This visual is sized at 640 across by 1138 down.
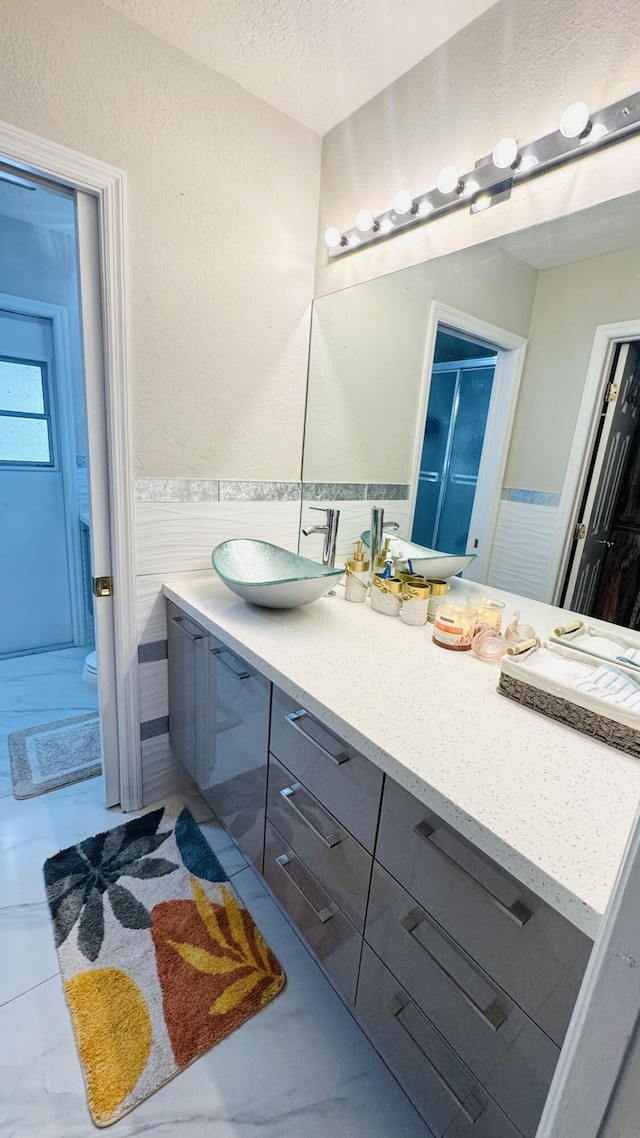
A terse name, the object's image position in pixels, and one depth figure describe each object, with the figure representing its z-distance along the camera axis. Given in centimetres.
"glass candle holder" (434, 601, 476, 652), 119
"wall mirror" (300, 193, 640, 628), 100
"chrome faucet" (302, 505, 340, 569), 173
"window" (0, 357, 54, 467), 257
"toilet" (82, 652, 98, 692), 235
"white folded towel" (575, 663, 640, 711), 87
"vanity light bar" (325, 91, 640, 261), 93
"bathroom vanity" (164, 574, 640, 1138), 62
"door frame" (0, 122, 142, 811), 117
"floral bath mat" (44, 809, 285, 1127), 104
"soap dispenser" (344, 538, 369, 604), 153
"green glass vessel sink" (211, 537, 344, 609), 128
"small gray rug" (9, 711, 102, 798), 182
